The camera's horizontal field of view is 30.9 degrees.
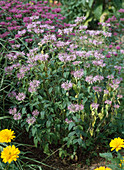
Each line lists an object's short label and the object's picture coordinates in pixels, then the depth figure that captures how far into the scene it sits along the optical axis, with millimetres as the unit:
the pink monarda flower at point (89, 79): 2064
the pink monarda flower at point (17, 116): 2131
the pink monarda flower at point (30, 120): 2090
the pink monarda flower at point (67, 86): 1998
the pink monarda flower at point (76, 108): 2002
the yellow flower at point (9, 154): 1349
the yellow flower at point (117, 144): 1399
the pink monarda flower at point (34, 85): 2027
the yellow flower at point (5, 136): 1510
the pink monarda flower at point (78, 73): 2035
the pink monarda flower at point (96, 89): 2135
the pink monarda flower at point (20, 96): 2112
